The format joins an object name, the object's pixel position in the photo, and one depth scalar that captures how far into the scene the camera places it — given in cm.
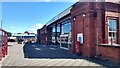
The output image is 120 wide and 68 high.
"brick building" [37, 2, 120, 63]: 653
